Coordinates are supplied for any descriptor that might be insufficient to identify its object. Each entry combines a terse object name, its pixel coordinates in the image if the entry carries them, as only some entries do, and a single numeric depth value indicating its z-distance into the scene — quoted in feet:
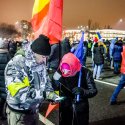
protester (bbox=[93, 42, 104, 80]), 21.78
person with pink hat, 7.49
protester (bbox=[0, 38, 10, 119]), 10.29
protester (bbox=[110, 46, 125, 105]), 13.75
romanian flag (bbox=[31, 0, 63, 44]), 9.99
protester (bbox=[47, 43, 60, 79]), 16.60
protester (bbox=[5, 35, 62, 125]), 5.66
